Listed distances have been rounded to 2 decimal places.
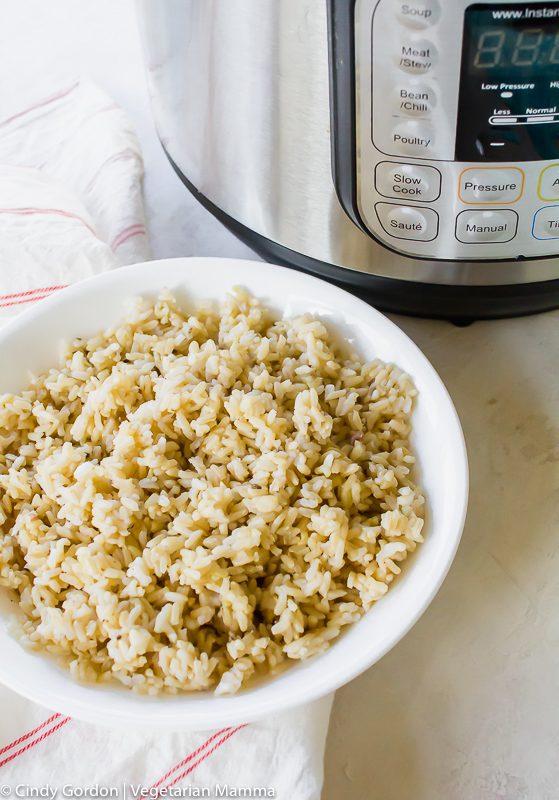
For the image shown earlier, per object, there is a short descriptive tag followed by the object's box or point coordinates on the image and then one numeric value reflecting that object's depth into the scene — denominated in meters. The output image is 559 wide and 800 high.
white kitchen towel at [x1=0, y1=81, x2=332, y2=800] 0.33
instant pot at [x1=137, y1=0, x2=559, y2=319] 0.30
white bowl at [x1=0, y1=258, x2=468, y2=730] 0.31
